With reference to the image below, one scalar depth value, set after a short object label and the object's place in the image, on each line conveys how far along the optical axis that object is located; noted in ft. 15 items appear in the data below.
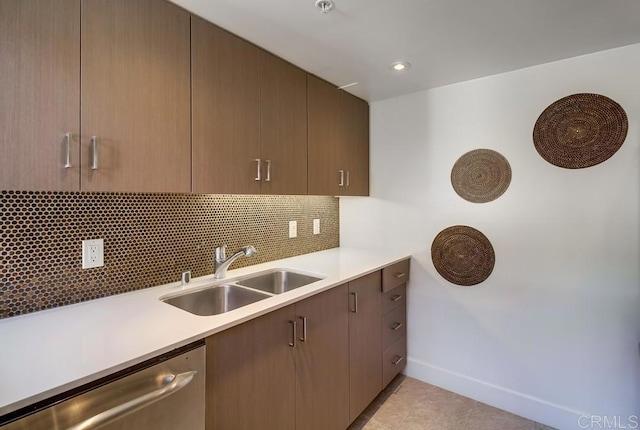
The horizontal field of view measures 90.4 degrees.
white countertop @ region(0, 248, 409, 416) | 2.65
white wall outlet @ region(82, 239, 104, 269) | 4.57
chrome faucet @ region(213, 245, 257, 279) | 5.83
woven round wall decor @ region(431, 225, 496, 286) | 7.30
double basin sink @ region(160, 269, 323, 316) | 5.23
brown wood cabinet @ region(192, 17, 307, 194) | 4.92
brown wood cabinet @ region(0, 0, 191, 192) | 3.33
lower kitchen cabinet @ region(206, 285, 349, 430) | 3.85
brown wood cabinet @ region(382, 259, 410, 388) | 7.32
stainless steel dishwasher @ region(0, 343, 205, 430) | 2.59
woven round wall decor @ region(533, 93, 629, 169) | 5.87
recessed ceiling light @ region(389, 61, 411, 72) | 6.54
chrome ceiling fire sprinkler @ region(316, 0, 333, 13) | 4.53
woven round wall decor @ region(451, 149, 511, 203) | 7.02
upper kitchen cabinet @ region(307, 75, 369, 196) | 7.08
